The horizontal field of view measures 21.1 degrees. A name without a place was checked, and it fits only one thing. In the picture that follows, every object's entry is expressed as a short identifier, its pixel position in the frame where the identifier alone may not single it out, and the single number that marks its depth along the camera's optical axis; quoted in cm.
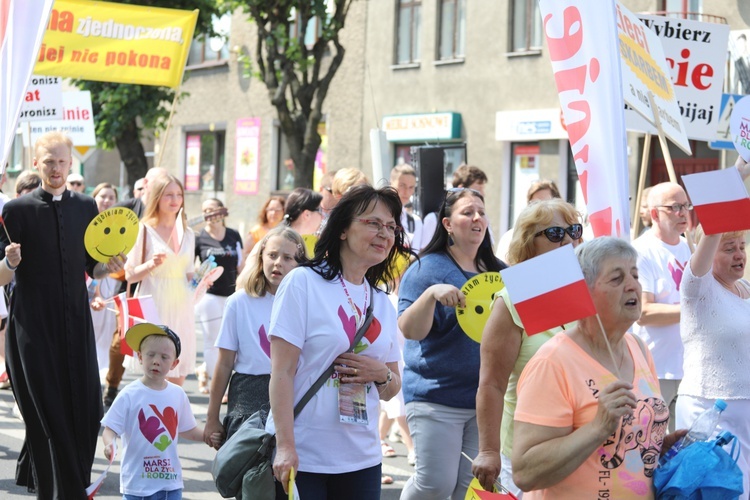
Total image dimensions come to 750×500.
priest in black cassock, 1076
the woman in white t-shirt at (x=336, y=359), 722
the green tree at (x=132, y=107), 3864
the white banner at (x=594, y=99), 782
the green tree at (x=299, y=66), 3491
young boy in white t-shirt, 988
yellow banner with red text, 1896
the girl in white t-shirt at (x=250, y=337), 882
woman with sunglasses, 737
